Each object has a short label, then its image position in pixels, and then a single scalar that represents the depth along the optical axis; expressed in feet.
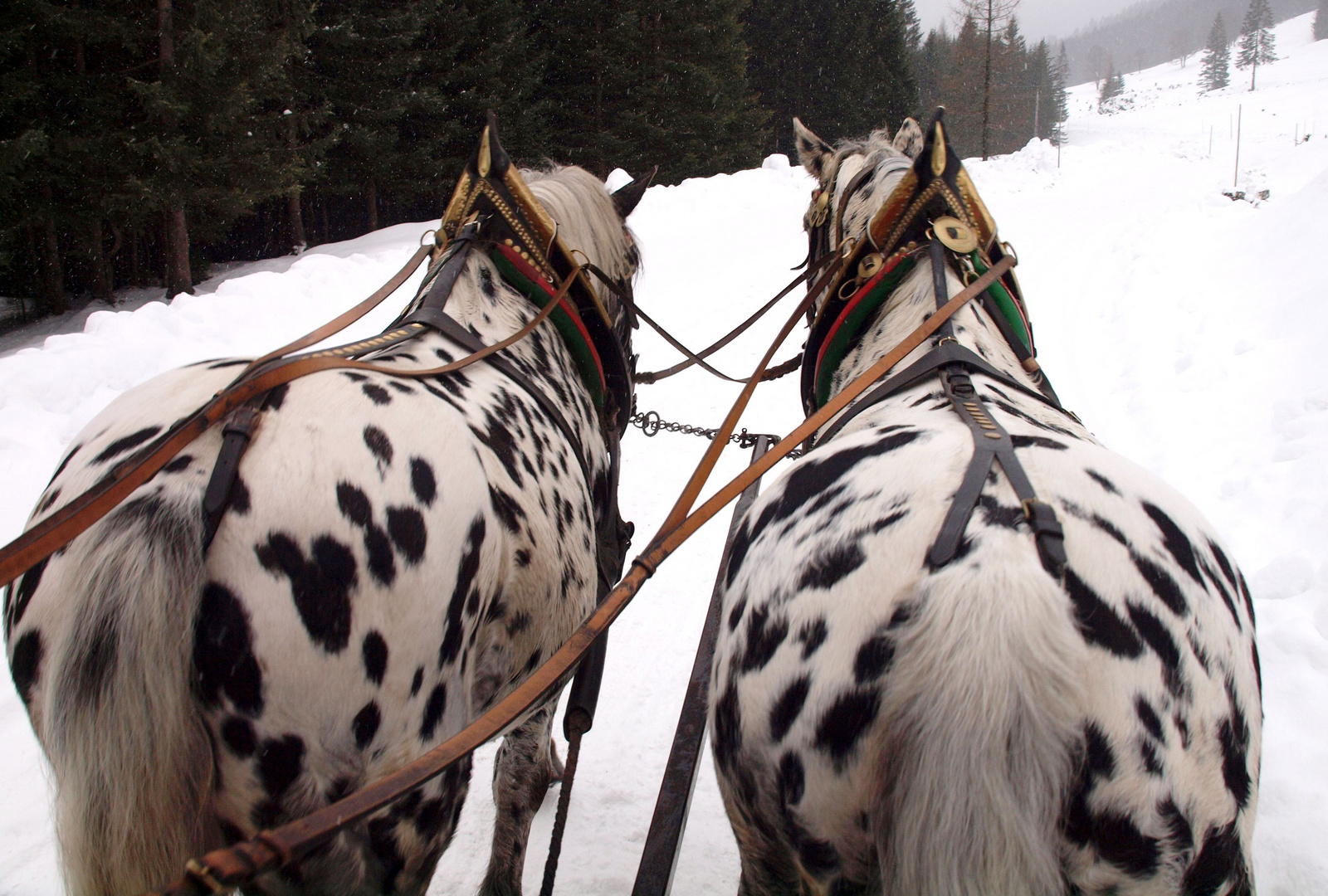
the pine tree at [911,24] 101.40
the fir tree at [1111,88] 216.13
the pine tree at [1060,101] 137.96
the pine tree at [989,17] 80.84
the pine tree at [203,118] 30.14
